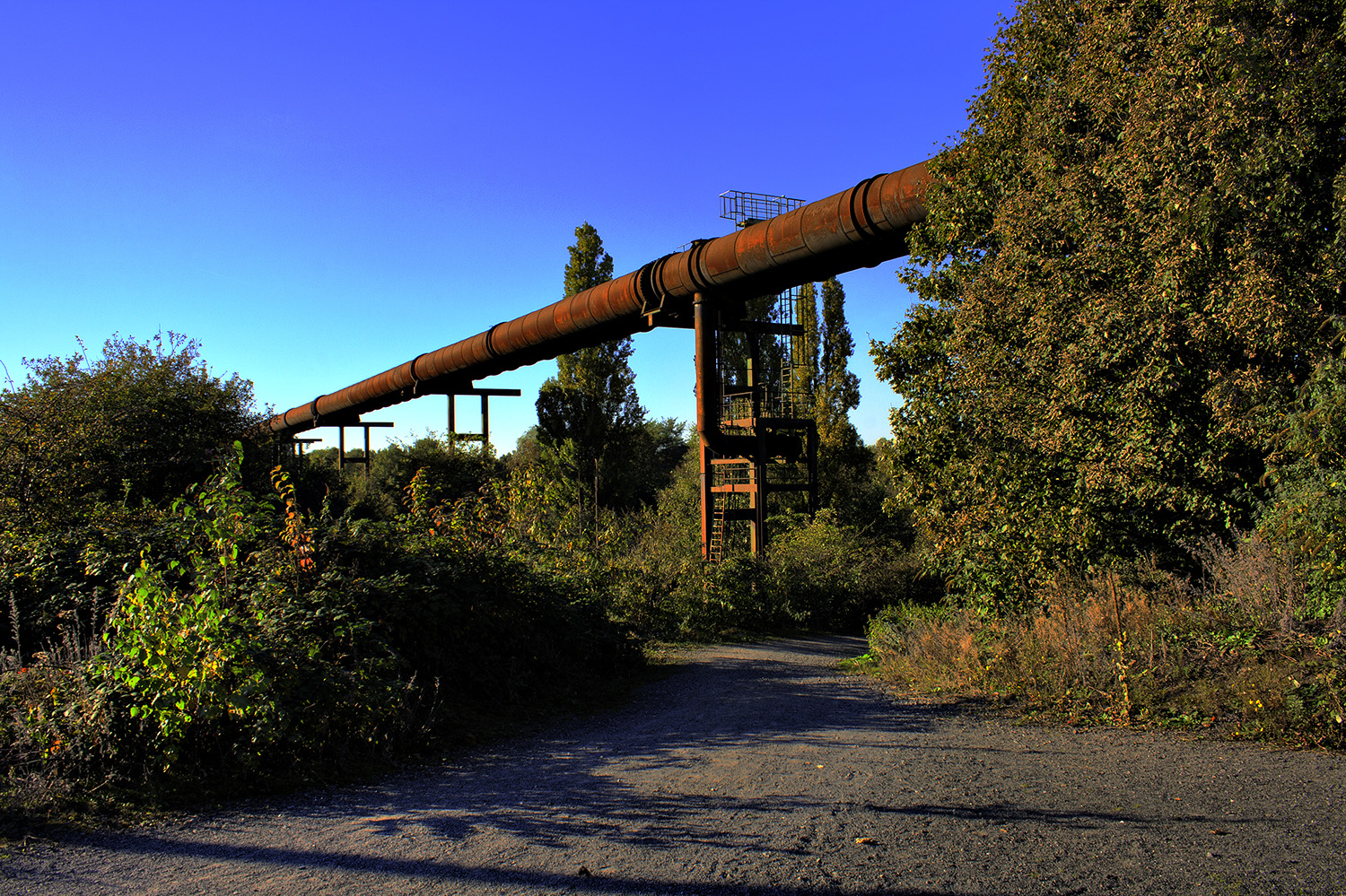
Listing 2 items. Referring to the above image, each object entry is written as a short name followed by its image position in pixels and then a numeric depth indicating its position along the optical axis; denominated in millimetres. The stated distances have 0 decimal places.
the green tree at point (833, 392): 28641
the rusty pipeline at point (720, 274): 11500
